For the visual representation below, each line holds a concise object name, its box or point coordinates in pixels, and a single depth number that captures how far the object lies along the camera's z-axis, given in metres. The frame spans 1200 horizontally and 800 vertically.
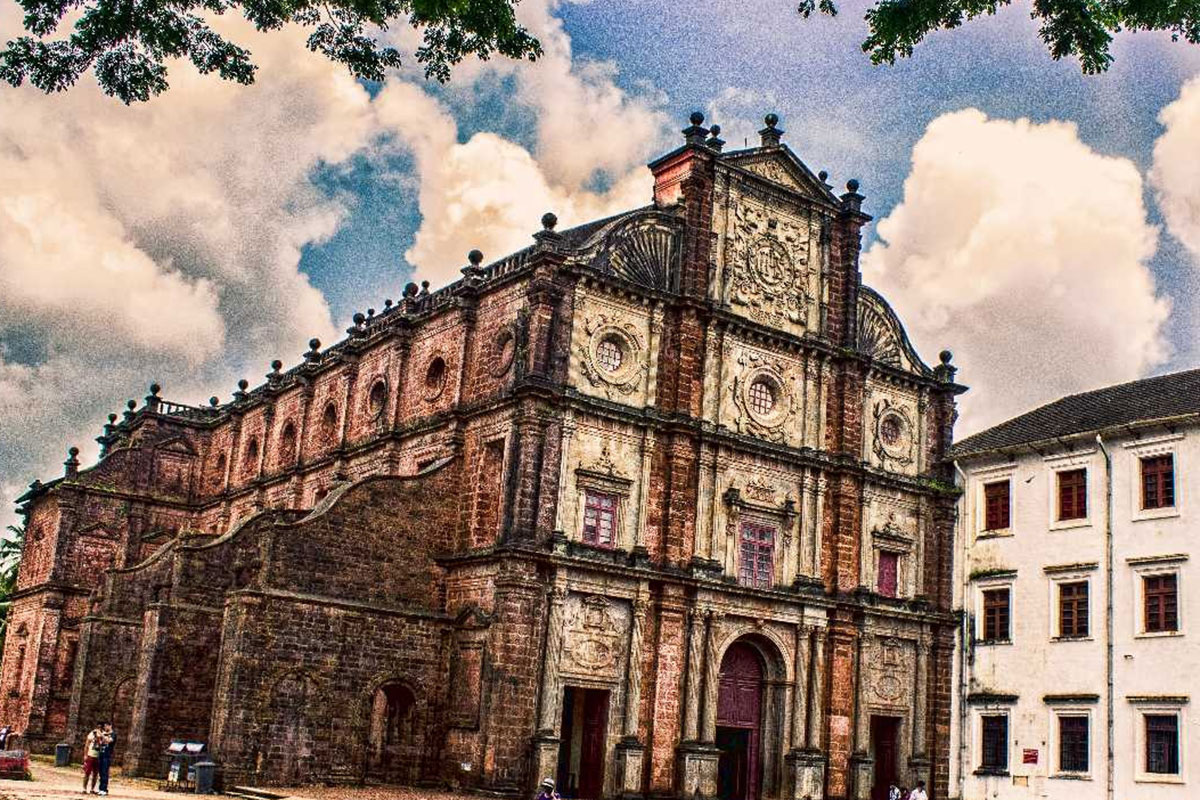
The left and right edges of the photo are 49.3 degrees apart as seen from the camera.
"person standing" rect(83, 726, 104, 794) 25.89
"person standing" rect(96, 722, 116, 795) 25.72
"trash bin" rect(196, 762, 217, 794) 26.53
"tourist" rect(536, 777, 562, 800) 22.78
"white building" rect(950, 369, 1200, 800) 31.58
